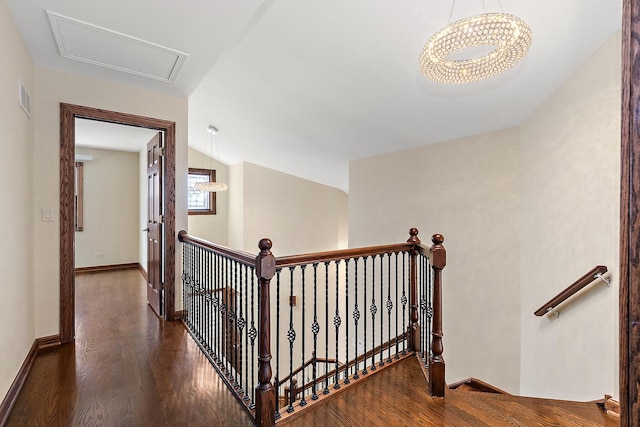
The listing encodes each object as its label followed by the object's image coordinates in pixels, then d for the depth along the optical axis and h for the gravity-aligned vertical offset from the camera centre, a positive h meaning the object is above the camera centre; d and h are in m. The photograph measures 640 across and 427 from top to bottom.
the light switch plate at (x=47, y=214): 2.46 -0.01
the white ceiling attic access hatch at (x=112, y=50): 1.99 +1.21
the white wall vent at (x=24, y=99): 2.03 +0.80
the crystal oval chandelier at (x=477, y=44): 1.50 +0.89
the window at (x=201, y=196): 7.01 +0.38
